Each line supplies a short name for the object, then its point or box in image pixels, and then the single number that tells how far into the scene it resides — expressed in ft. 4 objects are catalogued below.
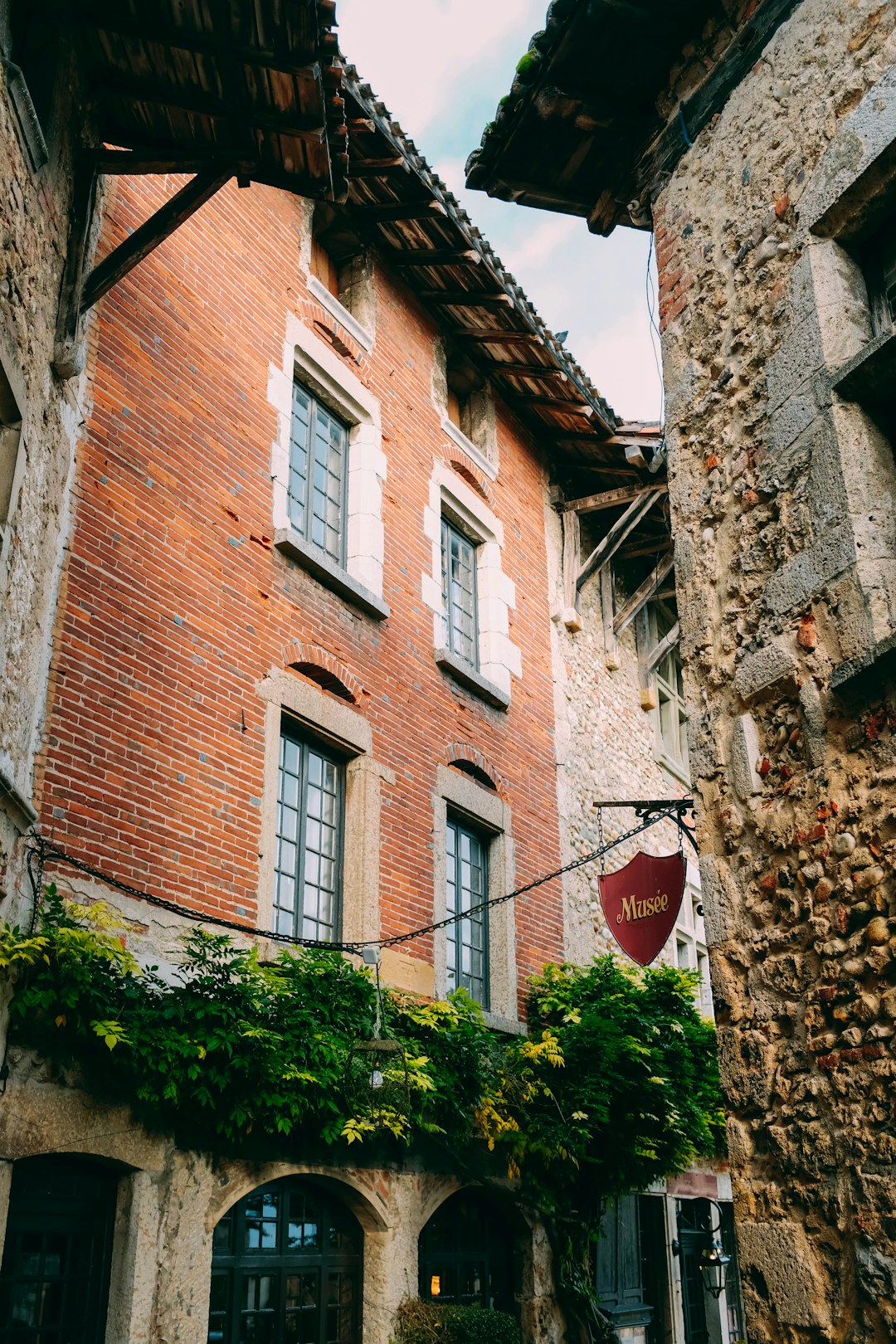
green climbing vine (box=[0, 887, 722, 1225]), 19.88
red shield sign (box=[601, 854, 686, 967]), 25.11
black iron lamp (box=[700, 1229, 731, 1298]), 34.99
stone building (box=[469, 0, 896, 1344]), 13.19
